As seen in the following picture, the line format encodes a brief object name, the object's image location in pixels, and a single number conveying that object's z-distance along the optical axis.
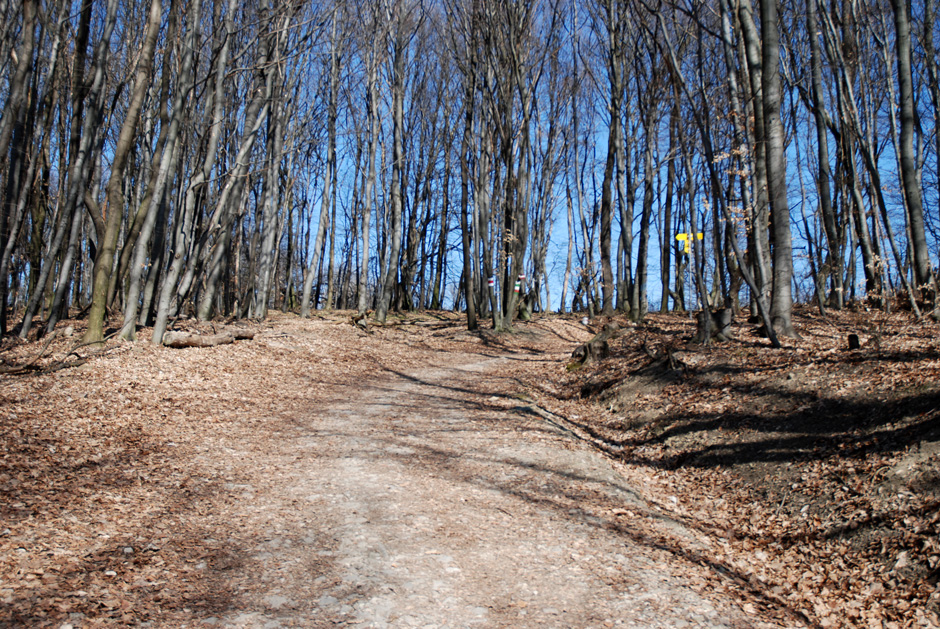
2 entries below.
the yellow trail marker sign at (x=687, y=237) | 12.29
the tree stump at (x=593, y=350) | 12.12
